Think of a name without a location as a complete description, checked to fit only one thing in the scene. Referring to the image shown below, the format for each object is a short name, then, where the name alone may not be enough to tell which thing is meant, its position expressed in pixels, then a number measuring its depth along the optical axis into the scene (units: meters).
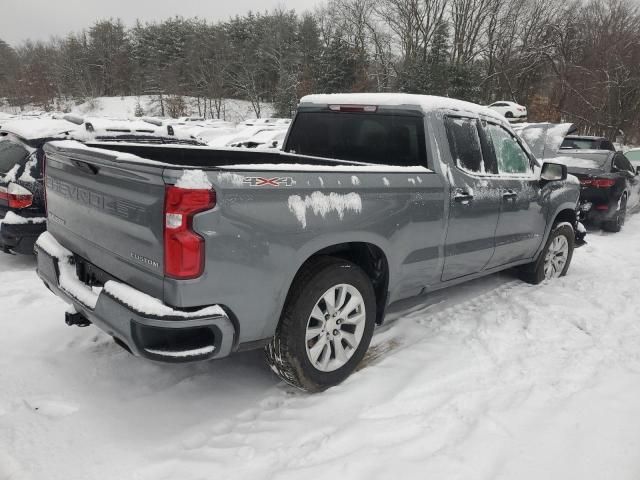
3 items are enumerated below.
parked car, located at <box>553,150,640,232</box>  8.69
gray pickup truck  2.24
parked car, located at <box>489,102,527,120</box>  28.88
